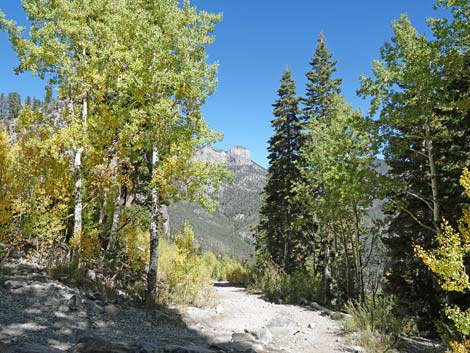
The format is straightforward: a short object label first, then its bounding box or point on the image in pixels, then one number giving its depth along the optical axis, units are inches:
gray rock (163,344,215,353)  204.4
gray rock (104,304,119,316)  289.5
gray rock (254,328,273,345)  318.3
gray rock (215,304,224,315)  434.5
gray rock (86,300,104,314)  280.8
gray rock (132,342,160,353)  187.8
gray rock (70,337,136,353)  174.6
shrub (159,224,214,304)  414.3
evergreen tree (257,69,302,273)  905.5
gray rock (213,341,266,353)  249.0
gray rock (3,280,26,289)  274.7
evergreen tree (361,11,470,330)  393.7
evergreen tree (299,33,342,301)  891.4
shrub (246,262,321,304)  627.2
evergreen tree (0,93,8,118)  4965.1
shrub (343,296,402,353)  324.5
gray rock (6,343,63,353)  149.0
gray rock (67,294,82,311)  267.8
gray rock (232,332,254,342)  297.1
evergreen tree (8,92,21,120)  4728.6
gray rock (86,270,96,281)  364.4
